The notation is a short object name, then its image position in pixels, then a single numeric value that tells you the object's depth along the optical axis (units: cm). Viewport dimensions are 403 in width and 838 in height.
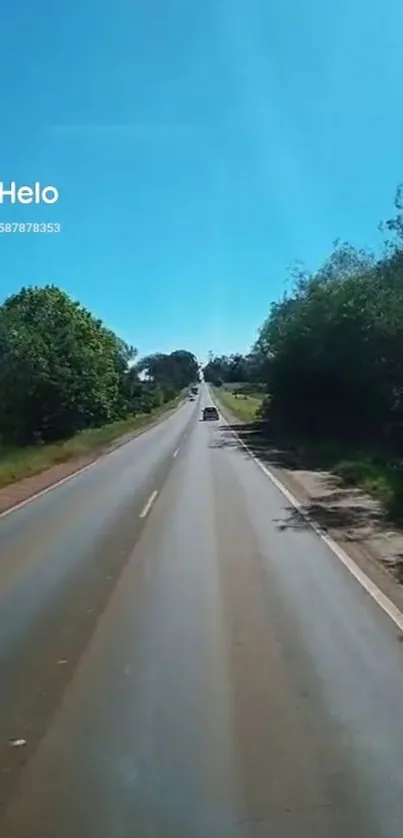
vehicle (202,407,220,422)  7931
